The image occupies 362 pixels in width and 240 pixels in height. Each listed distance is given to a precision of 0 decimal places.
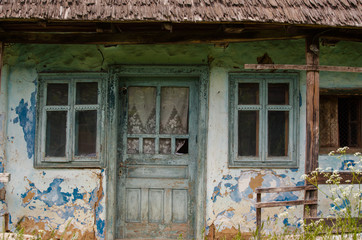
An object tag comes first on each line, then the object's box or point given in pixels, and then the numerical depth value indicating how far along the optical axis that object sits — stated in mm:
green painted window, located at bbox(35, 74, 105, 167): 4738
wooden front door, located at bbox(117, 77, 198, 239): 4863
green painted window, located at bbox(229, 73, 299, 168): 4742
